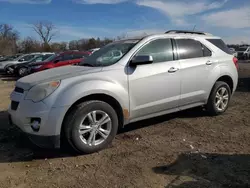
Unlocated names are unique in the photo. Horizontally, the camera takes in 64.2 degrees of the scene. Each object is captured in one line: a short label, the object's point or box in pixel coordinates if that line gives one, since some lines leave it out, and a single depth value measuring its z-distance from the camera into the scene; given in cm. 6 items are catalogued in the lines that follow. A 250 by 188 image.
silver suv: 274
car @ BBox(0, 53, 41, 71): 1493
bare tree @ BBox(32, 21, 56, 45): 5849
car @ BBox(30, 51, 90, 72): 962
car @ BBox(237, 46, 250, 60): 2442
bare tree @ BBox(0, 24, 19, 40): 4867
